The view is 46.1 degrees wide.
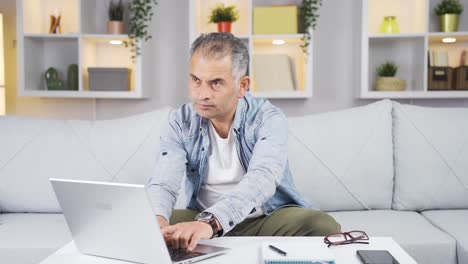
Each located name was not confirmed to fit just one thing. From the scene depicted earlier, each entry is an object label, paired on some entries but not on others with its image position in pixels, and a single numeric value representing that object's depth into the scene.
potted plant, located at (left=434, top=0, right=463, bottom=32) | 3.22
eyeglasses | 1.40
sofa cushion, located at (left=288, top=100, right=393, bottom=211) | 2.46
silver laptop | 1.17
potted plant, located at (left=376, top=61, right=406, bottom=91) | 3.26
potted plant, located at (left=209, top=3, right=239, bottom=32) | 3.26
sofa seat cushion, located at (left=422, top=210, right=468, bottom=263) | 2.00
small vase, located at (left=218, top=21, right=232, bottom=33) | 3.27
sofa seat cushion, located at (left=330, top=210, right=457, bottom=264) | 2.01
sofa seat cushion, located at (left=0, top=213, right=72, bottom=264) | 1.93
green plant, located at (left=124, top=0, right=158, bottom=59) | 3.27
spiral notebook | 1.21
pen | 1.25
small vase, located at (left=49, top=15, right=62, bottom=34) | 3.38
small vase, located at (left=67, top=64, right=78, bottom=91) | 3.37
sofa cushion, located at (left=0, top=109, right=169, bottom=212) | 2.41
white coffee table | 1.28
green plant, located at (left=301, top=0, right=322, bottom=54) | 3.17
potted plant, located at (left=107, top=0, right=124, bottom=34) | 3.38
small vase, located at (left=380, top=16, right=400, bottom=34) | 3.30
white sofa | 2.43
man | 1.66
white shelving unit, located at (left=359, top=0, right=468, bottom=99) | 3.20
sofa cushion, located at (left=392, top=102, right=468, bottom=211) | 2.47
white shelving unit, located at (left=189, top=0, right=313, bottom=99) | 3.22
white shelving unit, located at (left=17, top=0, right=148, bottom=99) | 3.28
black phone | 1.22
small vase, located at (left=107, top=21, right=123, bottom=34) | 3.38
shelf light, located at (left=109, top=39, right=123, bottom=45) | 3.42
